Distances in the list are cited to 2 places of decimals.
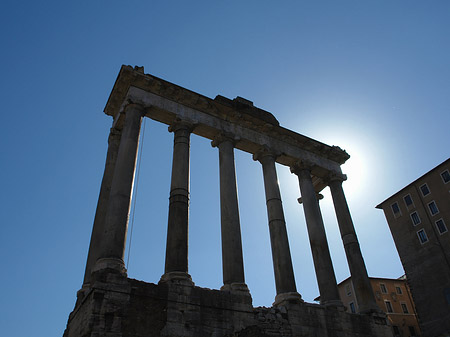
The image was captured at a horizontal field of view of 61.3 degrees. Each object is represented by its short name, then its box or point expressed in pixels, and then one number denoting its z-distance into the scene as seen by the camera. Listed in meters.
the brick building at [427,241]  28.95
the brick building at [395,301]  37.56
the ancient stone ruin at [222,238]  9.94
